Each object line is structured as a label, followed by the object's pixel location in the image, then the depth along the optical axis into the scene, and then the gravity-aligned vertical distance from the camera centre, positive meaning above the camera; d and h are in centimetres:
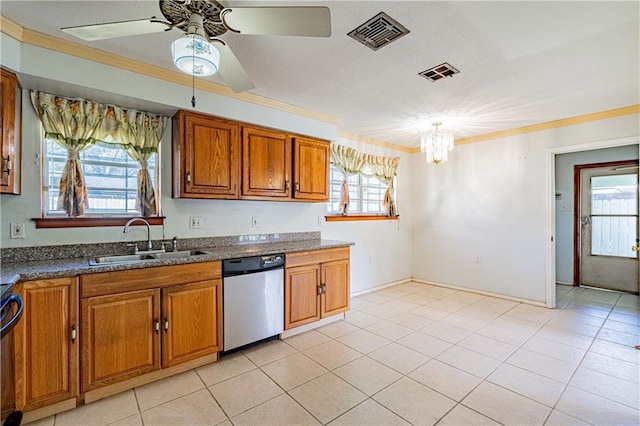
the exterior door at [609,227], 466 -23
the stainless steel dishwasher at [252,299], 259 -78
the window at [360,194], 436 +31
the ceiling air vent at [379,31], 188 +121
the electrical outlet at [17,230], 217 -12
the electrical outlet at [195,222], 295 -8
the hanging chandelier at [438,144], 353 +82
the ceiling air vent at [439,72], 246 +121
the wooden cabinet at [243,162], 270 +53
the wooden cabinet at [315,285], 302 -78
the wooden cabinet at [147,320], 200 -79
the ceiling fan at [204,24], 139 +93
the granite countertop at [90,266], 178 -35
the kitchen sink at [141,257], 234 -36
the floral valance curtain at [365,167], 434 +72
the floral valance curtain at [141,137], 260 +68
